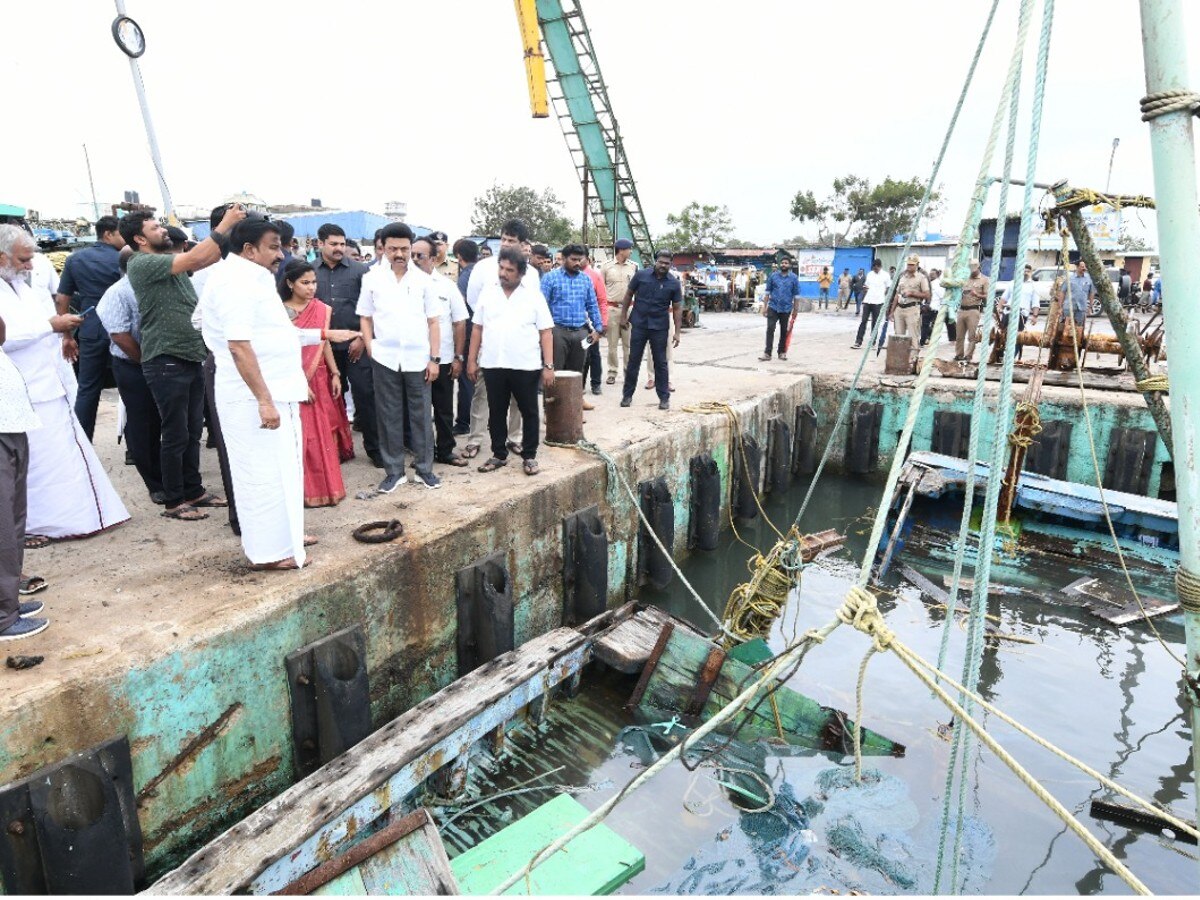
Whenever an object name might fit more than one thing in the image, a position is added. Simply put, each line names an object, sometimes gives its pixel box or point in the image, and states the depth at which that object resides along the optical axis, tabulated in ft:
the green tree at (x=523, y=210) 125.49
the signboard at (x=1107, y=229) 83.18
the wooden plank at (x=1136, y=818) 12.50
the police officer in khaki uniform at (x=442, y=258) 20.11
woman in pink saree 14.34
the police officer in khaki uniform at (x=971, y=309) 33.25
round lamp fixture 20.35
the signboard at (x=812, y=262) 95.36
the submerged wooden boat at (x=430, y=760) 8.87
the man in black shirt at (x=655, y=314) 24.61
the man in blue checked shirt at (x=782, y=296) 34.50
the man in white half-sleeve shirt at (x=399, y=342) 15.38
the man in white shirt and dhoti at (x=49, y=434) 11.23
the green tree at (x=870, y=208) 122.72
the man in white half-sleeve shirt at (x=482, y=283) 19.15
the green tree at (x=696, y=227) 136.05
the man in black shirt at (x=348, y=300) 18.03
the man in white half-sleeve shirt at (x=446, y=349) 17.43
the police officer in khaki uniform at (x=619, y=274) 28.81
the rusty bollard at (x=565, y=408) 20.01
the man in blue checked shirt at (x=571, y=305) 22.08
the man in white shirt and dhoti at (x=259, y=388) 11.07
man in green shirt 13.23
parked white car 48.74
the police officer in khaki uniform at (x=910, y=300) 36.24
